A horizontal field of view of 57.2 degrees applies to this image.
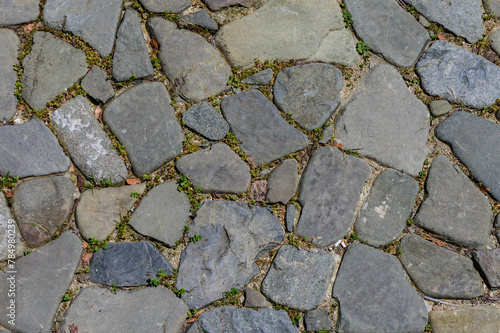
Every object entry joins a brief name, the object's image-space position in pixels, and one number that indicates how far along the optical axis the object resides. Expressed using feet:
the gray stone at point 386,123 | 8.37
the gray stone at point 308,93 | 8.29
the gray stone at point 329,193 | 7.99
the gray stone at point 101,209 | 7.50
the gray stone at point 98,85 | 7.89
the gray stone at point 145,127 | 7.83
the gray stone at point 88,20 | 8.05
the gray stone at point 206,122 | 8.04
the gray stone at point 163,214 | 7.62
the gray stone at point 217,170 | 7.89
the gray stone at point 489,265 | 8.25
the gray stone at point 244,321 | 7.47
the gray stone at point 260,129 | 8.11
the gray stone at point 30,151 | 7.47
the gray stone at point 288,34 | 8.43
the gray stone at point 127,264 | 7.41
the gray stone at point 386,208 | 8.13
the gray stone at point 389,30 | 8.82
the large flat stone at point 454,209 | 8.32
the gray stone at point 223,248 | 7.57
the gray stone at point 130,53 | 8.04
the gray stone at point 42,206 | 7.34
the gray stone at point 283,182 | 7.98
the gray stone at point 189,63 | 8.20
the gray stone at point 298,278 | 7.71
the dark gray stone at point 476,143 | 8.54
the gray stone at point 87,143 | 7.66
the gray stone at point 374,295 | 7.77
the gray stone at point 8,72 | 7.63
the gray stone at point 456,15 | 9.13
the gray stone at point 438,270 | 8.09
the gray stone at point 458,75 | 8.85
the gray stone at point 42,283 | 7.08
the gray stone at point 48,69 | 7.74
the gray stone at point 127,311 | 7.22
